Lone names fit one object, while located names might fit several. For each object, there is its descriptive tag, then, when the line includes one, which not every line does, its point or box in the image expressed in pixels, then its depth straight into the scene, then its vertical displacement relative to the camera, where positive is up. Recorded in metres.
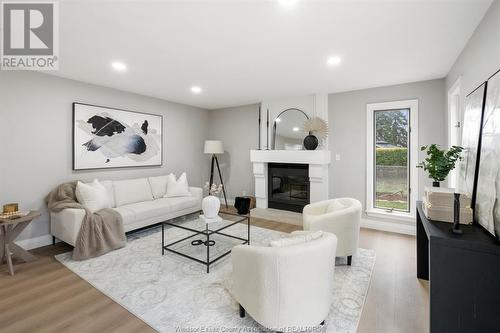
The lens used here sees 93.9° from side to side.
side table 2.60 -0.81
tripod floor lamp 5.41 +0.46
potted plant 2.12 +0.04
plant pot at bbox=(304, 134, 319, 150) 4.52 +0.48
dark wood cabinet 1.31 -0.68
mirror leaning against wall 4.74 +0.78
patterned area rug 1.83 -1.19
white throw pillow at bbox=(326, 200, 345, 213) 2.92 -0.50
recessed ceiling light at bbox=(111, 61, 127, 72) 2.99 +1.34
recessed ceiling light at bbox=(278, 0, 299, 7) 1.78 +1.27
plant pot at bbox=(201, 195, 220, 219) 3.01 -0.52
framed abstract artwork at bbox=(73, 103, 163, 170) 3.73 +0.53
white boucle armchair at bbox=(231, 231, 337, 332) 1.52 -0.78
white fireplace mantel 4.41 +0.12
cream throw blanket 2.91 -0.79
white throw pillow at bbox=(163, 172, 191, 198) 4.55 -0.41
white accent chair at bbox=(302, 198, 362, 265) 2.62 -0.67
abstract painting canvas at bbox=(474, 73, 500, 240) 1.47 +0.00
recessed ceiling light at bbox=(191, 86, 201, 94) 4.10 +1.41
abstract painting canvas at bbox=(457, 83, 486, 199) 1.86 +0.24
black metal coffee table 2.77 -0.82
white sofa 3.03 -0.64
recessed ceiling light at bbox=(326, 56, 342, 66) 2.83 +1.32
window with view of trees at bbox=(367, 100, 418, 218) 3.82 +0.16
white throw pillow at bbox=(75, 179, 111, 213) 3.27 -0.42
